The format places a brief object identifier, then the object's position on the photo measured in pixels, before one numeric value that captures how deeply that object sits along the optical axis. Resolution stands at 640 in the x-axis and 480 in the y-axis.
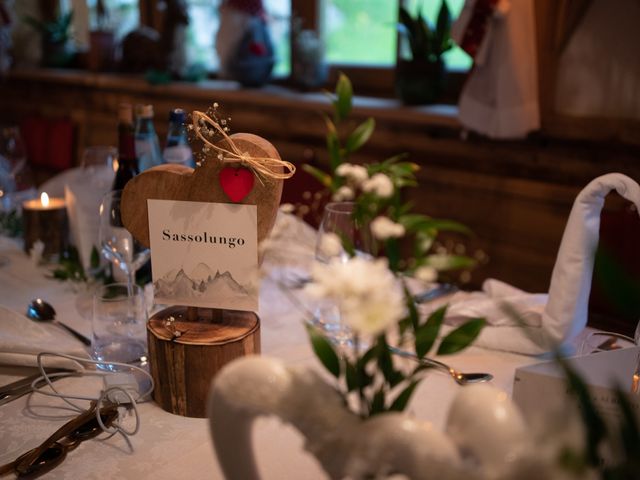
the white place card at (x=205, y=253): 0.86
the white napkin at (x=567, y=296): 0.98
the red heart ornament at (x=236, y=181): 0.84
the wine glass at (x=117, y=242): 1.14
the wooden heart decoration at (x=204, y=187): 0.84
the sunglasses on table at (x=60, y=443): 0.74
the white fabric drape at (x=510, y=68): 2.02
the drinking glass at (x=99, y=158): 1.58
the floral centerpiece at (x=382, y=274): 0.44
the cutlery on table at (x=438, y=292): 1.25
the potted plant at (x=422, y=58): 2.26
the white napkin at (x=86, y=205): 1.39
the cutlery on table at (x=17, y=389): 0.91
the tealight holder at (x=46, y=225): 1.49
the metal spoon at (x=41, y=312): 1.15
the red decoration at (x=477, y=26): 2.02
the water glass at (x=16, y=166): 1.85
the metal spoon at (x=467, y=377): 0.95
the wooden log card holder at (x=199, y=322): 0.84
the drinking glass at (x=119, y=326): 0.97
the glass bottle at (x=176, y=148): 1.39
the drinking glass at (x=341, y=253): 1.02
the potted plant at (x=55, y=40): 3.94
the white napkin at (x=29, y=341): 0.99
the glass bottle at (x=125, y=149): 1.21
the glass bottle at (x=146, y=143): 1.44
